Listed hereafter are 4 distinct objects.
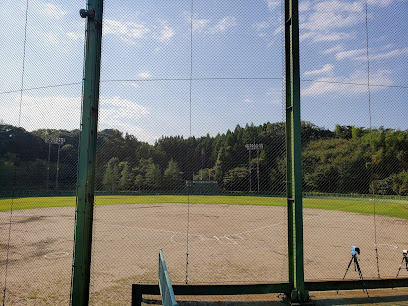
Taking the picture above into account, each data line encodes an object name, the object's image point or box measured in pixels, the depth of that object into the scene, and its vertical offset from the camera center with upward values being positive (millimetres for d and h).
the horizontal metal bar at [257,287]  4086 -1894
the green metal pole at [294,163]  4289 +216
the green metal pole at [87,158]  3605 +215
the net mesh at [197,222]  6137 -2555
